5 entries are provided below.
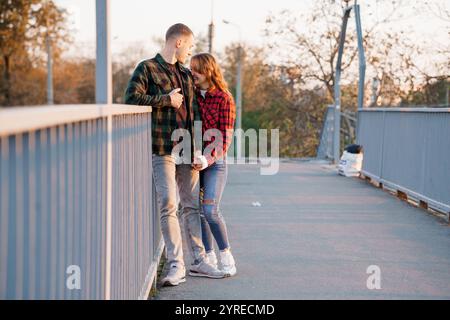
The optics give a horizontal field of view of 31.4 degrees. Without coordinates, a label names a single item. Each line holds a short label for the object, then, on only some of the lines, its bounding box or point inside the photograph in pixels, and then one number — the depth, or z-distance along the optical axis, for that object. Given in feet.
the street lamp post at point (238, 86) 117.91
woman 20.31
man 18.83
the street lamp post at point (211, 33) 116.08
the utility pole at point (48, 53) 43.79
